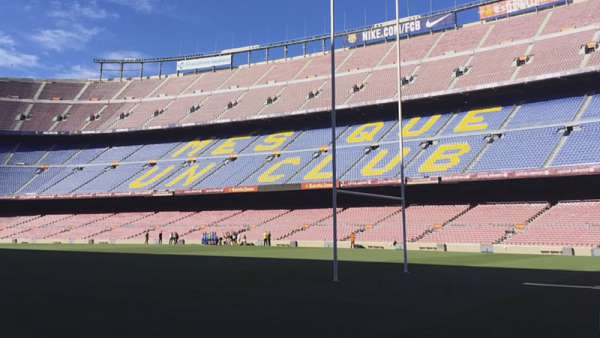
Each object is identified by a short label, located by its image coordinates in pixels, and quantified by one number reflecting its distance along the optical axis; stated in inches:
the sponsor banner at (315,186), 1601.9
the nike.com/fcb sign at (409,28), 2183.8
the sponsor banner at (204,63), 2694.4
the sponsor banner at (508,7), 1967.2
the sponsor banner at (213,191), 1806.1
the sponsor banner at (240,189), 1748.3
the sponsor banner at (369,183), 1503.8
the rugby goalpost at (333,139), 537.3
